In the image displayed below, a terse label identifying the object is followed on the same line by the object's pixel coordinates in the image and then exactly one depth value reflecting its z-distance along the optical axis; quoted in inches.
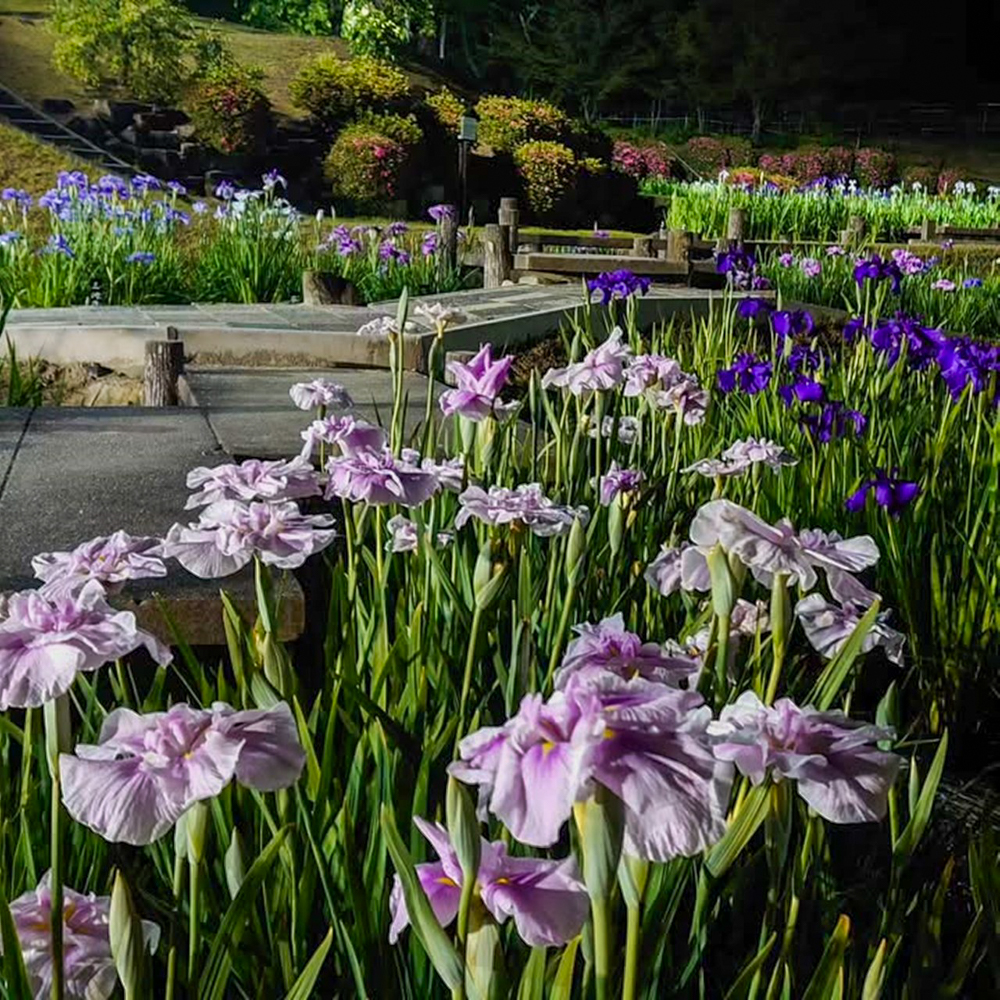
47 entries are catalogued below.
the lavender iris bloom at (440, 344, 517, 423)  63.4
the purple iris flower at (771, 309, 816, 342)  118.9
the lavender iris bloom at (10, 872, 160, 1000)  28.8
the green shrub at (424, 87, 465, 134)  705.0
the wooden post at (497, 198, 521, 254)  343.8
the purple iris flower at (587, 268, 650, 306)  142.3
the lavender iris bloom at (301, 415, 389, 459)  57.2
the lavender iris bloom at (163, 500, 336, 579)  41.4
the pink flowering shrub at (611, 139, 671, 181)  823.1
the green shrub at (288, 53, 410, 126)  682.2
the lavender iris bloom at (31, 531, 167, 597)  37.4
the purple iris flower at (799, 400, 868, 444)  98.1
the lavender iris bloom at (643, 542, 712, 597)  40.8
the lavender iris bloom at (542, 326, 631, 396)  69.7
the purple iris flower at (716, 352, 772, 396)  110.0
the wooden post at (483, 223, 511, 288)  301.4
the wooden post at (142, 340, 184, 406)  159.3
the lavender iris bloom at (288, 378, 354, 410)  68.1
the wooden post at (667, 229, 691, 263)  365.1
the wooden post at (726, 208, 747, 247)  435.0
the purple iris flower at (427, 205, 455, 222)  294.7
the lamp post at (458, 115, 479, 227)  481.1
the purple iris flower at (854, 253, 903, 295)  145.9
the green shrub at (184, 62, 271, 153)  615.2
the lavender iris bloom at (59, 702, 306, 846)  24.9
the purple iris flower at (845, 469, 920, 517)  74.7
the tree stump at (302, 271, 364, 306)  243.9
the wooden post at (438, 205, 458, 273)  306.5
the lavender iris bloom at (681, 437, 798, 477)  61.5
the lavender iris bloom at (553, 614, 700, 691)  28.9
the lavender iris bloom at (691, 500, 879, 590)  36.6
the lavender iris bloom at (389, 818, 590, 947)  25.3
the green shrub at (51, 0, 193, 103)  653.3
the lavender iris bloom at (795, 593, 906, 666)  42.6
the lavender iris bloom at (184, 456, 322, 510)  44.9
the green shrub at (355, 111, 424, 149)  647.1
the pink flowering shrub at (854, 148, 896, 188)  920.9
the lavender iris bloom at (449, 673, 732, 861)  21.4
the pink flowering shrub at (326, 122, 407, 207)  618.8
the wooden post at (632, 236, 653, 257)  398.0
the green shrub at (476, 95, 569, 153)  721.0
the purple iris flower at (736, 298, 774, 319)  131.4
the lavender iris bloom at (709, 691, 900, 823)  27.7
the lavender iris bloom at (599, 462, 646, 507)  63.8
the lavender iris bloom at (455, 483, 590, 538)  49.7
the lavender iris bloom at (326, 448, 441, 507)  49.1
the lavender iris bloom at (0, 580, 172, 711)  28.2
